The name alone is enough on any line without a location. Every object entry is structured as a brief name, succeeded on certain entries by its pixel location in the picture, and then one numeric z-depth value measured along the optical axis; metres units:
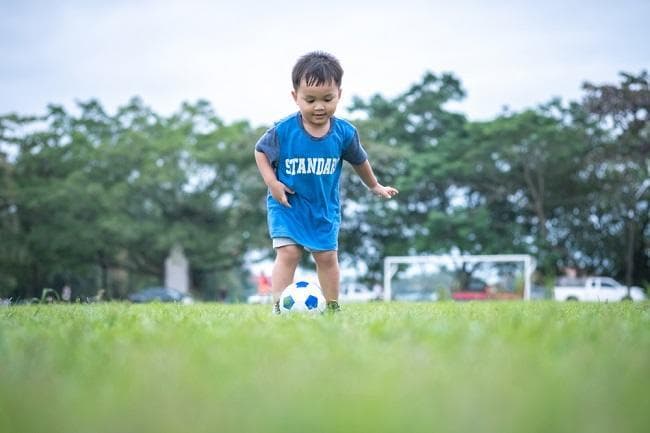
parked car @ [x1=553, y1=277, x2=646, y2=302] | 29.20
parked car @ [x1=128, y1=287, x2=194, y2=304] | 31.93
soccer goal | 24.47
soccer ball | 4.46
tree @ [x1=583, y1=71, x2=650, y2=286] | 23.47
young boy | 4.82
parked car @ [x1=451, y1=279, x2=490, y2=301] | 25.10
